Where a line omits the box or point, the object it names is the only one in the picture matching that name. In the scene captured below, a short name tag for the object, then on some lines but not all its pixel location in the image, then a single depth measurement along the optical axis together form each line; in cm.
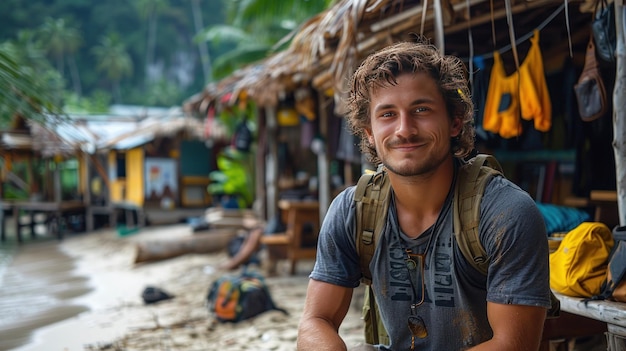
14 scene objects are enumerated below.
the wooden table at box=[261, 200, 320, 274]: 729
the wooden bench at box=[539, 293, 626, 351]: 240
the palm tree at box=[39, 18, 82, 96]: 3941
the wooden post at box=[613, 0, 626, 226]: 284
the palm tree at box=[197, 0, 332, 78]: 1045
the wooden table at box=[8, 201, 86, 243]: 1567
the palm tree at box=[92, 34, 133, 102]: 4131
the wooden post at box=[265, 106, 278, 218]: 859
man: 171
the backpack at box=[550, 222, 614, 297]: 274
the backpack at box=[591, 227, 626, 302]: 252
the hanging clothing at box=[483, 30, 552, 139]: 405
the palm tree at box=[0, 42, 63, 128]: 273
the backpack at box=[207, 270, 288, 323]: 523
